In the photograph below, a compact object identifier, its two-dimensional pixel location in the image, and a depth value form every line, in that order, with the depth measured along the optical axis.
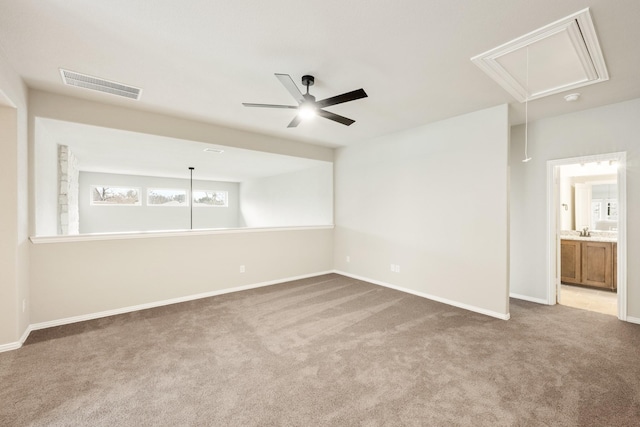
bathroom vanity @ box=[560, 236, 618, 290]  4.57
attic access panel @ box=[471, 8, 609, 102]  2.05
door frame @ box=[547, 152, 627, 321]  3.39
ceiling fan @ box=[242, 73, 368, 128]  2.40
